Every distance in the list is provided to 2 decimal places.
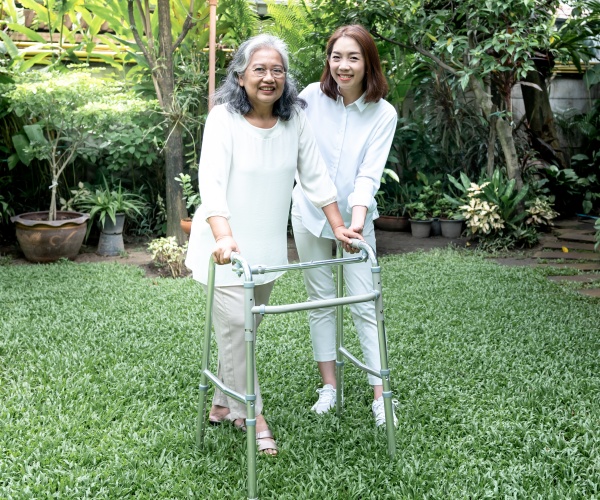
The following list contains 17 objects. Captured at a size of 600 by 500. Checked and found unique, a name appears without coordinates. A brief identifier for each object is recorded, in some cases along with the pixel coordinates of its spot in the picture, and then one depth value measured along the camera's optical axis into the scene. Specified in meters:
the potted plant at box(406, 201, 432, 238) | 7.71
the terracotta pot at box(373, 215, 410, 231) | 7.97
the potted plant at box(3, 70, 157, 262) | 6.13
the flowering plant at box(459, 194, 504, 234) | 6.92
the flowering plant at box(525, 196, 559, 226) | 7.22
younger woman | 2.89
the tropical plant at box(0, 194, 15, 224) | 6.90
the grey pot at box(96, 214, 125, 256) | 6.94
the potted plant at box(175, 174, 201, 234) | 6.47
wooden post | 6.03
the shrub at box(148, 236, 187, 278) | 6.03
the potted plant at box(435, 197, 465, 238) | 7.54
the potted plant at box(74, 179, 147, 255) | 6.94
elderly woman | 2.53
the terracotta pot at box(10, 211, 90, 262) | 6.34
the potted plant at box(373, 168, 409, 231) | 7.99
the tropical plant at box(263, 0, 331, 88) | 7.17
